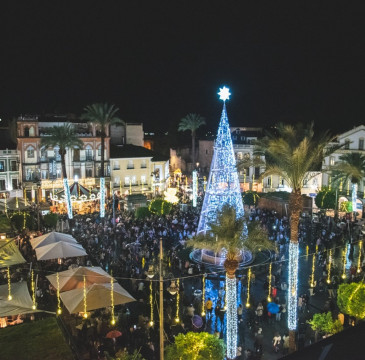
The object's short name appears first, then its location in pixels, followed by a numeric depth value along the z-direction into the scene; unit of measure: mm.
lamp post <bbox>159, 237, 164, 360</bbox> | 10830
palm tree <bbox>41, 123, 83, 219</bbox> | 37938
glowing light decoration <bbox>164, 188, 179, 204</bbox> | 36594
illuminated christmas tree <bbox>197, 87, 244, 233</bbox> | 24266
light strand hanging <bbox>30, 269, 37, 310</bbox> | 14906
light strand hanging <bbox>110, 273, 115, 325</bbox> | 15034
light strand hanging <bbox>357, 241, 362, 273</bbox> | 20722
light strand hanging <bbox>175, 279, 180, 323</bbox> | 15872
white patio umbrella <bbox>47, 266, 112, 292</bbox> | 16312
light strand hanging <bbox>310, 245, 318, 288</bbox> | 19775
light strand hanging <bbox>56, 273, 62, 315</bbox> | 15945
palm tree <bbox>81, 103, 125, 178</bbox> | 39781
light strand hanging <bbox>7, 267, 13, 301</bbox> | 15180
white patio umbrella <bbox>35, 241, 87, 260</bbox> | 20266
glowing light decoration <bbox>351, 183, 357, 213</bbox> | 33150
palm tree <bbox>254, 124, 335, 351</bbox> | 15406
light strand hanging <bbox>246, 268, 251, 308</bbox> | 17480
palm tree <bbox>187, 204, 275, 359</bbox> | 14008
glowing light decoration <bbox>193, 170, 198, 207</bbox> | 38406
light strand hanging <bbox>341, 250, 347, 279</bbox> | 19850
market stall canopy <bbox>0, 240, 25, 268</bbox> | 19320
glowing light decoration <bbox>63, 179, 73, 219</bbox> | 34500
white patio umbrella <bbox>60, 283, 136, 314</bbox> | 14875
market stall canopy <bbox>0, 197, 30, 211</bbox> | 32250
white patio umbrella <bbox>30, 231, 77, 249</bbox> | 21906
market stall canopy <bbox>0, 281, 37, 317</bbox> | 14402
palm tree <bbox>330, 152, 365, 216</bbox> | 32941
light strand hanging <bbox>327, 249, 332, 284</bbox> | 20227
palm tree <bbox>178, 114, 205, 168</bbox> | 56241
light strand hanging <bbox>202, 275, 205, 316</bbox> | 17003
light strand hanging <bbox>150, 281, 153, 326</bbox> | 16016
